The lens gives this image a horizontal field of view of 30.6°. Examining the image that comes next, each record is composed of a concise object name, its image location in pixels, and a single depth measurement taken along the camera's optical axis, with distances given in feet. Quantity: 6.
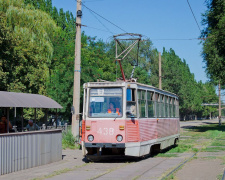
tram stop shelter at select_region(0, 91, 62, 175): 39.96
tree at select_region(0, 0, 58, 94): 89.36
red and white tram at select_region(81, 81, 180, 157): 48.47
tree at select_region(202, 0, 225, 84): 124.54
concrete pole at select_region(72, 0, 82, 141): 66.54
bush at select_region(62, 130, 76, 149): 67.82
